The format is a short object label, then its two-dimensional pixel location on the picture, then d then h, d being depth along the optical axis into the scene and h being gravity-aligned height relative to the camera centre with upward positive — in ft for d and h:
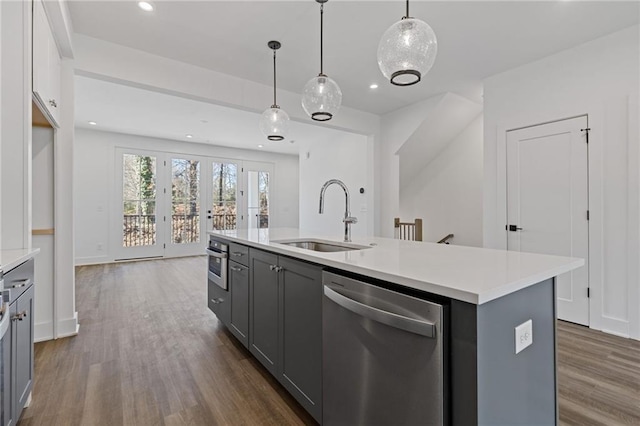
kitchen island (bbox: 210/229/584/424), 3.00 -1.32
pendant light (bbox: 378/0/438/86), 5.32 +2.85
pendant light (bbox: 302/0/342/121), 7.61 +2.87
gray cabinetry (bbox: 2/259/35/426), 4.21 -1.91
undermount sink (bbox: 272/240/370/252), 6.96 -0.78
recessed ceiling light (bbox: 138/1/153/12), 7.94 +5.32
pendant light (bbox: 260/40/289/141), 9.33 +2.70
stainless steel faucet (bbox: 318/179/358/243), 6.98 -0.17
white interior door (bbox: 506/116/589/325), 9.77 +0.46
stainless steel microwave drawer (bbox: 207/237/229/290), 8.54 -1.40
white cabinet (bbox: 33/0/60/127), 6.45 +3.39
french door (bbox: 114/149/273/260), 21.29 +0.97
